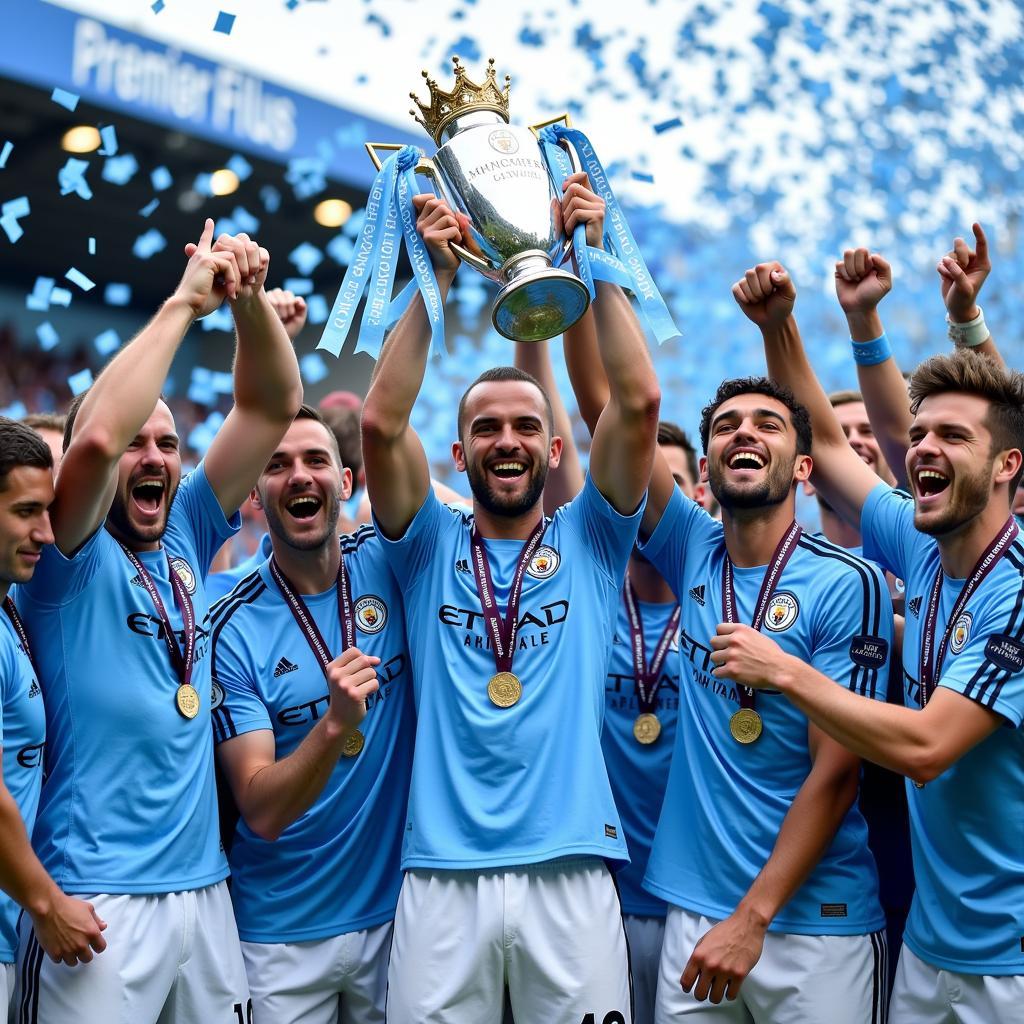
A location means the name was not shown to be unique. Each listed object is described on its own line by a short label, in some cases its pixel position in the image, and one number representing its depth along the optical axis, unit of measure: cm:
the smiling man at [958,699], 316
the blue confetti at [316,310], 661
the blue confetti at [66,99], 428
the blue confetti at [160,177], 558
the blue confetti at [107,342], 547
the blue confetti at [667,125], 454
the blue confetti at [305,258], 549
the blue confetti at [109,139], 451
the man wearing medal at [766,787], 344
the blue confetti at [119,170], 566
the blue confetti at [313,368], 659
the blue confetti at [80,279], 378
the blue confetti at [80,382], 420
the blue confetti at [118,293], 570
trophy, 329
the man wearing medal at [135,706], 327
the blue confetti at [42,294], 441
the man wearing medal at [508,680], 341
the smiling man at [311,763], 365
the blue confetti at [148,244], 557
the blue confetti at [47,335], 530
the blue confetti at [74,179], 435
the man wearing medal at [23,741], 308
